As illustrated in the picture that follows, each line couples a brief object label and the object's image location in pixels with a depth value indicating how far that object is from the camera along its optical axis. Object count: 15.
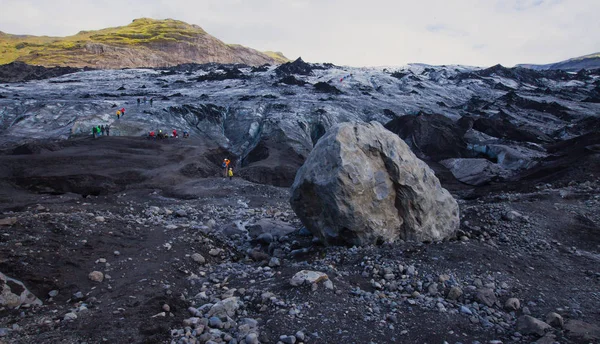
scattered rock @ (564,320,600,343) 5.68
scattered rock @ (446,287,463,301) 7.17
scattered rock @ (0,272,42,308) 6.28
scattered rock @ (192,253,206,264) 9.13
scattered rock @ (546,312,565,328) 6.19
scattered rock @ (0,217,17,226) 8.53
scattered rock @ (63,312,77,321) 5.92
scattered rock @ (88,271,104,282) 7.42
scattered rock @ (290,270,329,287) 7.17
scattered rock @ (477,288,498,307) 6.96
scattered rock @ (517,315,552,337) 5.97
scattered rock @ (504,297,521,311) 6.88
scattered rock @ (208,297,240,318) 6.44
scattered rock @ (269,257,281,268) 8.77
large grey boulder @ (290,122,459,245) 9.30
